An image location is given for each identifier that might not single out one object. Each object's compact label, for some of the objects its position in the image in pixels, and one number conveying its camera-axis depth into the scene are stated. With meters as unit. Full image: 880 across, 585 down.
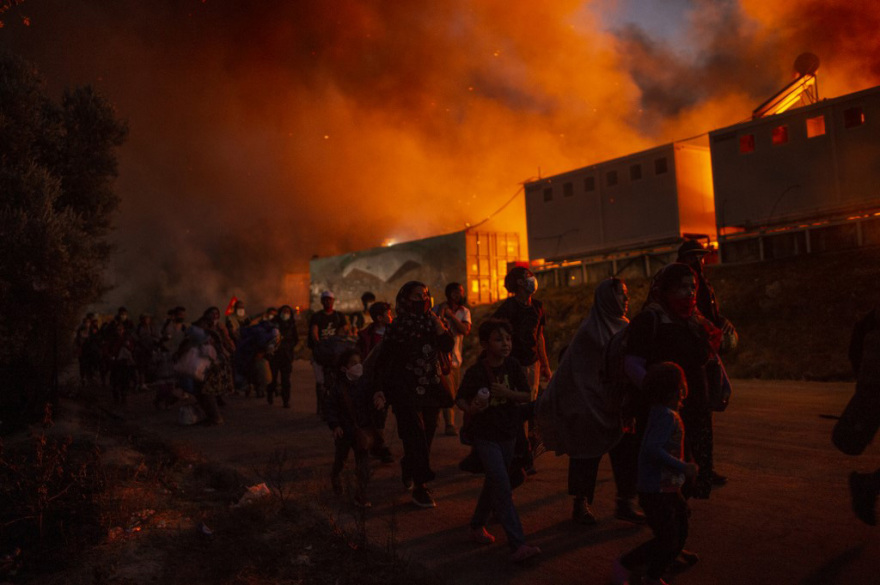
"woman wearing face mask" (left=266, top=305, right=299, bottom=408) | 12.87
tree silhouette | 8.45
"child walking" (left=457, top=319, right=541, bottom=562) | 4.34
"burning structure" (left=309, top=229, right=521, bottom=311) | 32.53
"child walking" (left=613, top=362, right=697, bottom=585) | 3.31
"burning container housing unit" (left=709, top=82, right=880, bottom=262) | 20.00
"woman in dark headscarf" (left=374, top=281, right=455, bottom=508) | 5.68
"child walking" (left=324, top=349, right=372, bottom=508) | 5.75
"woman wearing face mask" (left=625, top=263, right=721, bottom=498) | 3.81
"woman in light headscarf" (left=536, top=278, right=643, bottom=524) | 4.44
